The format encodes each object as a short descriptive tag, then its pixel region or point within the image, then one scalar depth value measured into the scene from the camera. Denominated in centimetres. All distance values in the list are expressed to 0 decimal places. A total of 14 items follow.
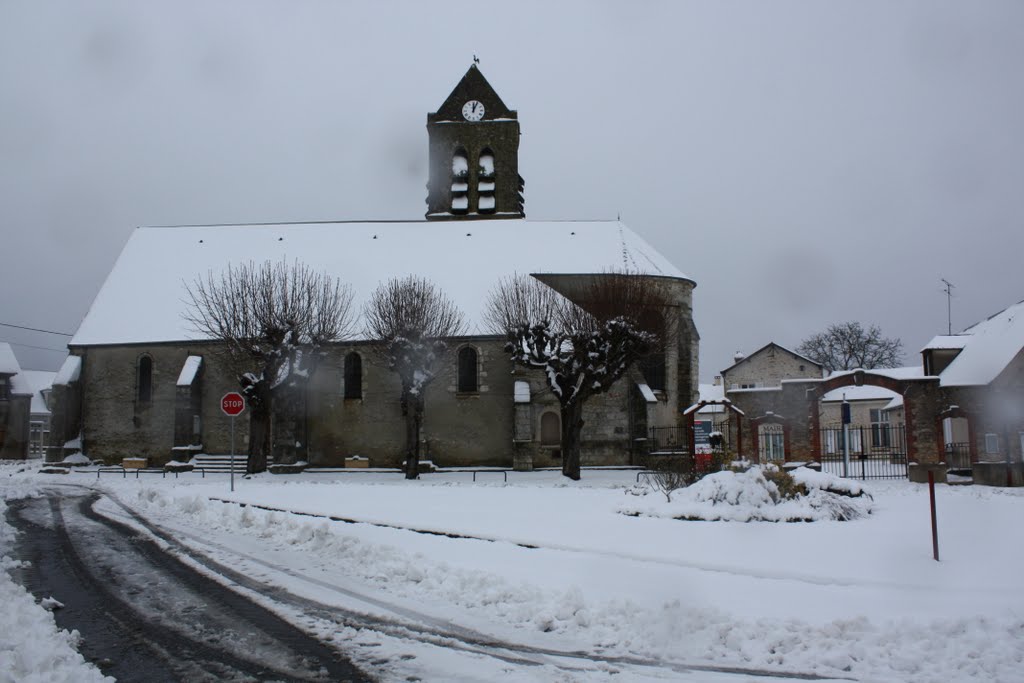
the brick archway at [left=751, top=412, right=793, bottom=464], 2739
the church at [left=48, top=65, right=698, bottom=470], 3372
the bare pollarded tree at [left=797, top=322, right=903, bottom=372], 6144
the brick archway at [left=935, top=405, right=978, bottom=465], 2584
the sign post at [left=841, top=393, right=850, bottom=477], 2286
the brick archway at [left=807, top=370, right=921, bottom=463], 2669
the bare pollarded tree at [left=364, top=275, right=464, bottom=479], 3006
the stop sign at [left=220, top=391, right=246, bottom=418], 2145
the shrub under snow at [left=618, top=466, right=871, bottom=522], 1297
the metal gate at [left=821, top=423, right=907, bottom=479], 2837
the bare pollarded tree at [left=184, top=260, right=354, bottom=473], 3064
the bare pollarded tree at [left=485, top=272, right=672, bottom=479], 2742
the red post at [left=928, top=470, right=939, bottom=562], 977
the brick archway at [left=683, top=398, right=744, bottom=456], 2659
